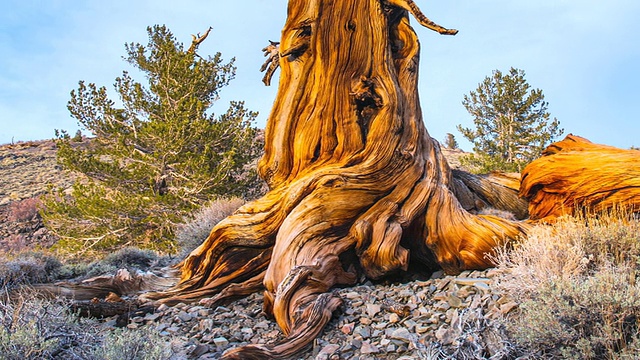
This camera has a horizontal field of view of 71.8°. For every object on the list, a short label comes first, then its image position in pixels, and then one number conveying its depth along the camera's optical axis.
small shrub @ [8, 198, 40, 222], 18.59
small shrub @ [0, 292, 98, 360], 2.52
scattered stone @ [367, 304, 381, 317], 3.97
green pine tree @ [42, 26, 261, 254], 11.95
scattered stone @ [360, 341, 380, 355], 3.36
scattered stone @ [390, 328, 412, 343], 3.41
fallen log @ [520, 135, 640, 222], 5.13
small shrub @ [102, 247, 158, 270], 7.13
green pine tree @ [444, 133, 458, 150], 36.84
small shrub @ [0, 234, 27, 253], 14.73
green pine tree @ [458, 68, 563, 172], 19.52
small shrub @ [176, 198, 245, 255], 8.17
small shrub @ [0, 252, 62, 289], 5.36
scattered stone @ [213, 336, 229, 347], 3.91
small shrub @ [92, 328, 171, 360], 2.69
